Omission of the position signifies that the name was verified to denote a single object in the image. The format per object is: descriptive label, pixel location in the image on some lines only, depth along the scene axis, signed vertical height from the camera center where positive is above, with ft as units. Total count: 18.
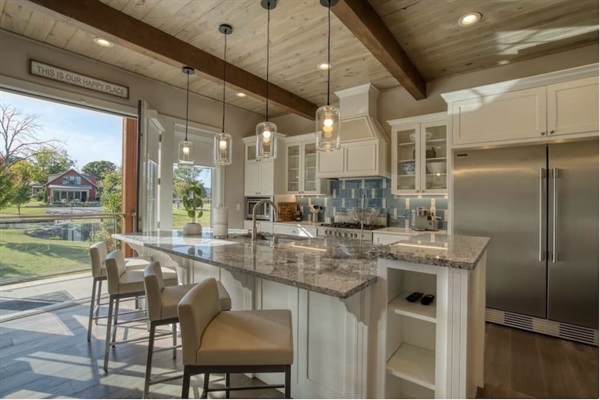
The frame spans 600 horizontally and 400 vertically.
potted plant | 9.30 -0.16
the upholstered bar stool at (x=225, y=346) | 3.73 -1.95
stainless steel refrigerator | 8.50 -0.62
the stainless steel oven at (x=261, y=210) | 16.48 -0.52
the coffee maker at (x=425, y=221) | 12.10 -0.79
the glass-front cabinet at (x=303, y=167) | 15.58 +1.95
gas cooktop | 13.01 -1.12
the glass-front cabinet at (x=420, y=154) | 11.73 +2.06
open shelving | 4.85 -2.61
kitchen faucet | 7.54 -0.69
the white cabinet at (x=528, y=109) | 8.36 +3.02
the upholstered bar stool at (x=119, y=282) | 6.99 -2.08
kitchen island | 4.74 -1.92
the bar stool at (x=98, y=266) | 8.11 -1.94
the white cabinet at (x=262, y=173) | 16.15 +1.63
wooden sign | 9.62 +4.43
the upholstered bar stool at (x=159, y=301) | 5.23 -1.96
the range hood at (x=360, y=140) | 12.86 +2.84
